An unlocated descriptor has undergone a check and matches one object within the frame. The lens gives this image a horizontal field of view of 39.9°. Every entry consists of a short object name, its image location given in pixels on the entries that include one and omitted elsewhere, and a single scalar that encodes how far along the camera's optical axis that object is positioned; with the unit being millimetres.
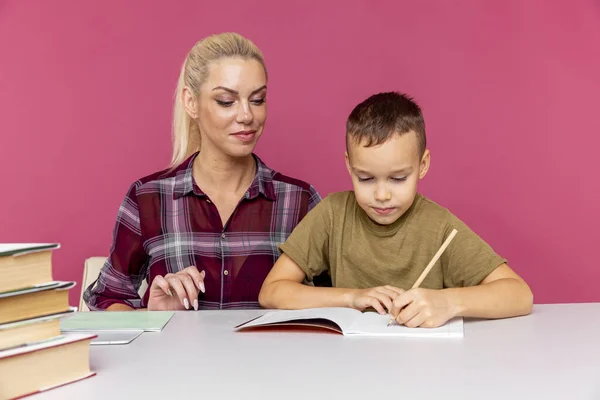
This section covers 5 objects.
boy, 1638
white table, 1073
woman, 2141
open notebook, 1401
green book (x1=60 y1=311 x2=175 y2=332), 1513
